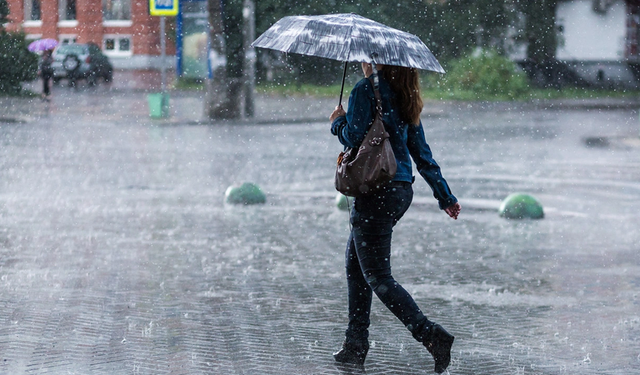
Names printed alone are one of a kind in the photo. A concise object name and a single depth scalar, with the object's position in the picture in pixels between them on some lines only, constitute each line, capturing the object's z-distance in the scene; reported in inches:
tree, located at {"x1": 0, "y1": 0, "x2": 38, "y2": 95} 1309.1
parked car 1616.6
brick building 2049.7
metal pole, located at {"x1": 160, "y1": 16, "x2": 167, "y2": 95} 1102.4
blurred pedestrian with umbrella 1237.1
